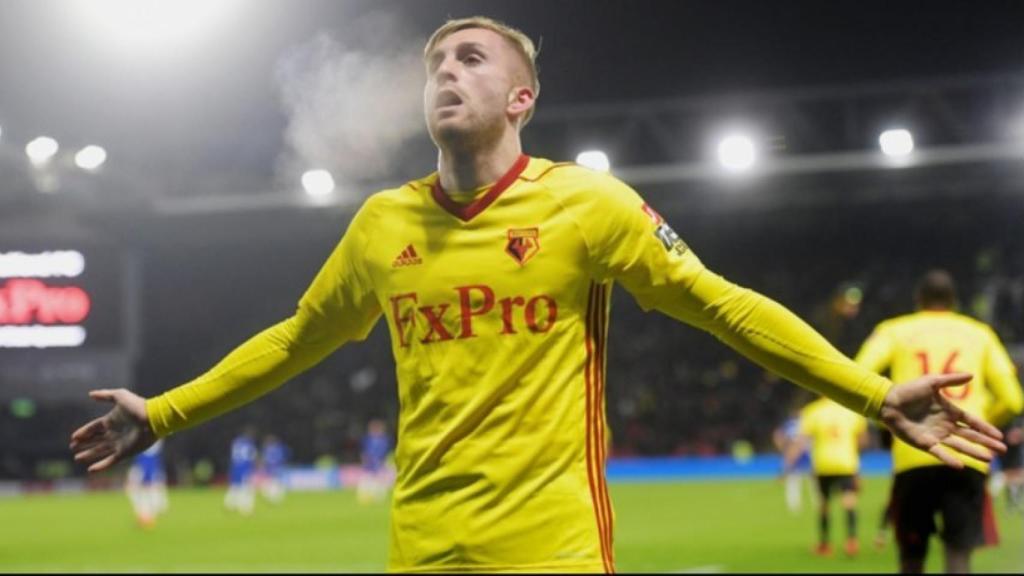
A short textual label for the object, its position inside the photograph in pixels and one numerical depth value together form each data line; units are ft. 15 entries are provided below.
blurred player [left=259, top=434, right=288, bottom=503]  116.78
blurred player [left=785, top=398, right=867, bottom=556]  52.24
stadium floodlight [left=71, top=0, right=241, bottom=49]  51.80
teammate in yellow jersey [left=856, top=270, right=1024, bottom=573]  25.12
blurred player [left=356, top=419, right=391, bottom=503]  105.50
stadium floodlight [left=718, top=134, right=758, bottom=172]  84.99
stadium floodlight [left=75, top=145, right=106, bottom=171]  84.47
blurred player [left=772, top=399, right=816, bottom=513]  75.51
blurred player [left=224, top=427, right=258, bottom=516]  98.48
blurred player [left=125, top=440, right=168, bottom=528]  80.12
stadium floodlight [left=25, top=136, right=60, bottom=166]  87.67
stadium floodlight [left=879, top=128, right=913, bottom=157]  83.41
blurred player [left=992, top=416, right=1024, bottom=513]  73.95
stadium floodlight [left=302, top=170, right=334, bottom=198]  61.26
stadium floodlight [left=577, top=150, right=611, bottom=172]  83.92
